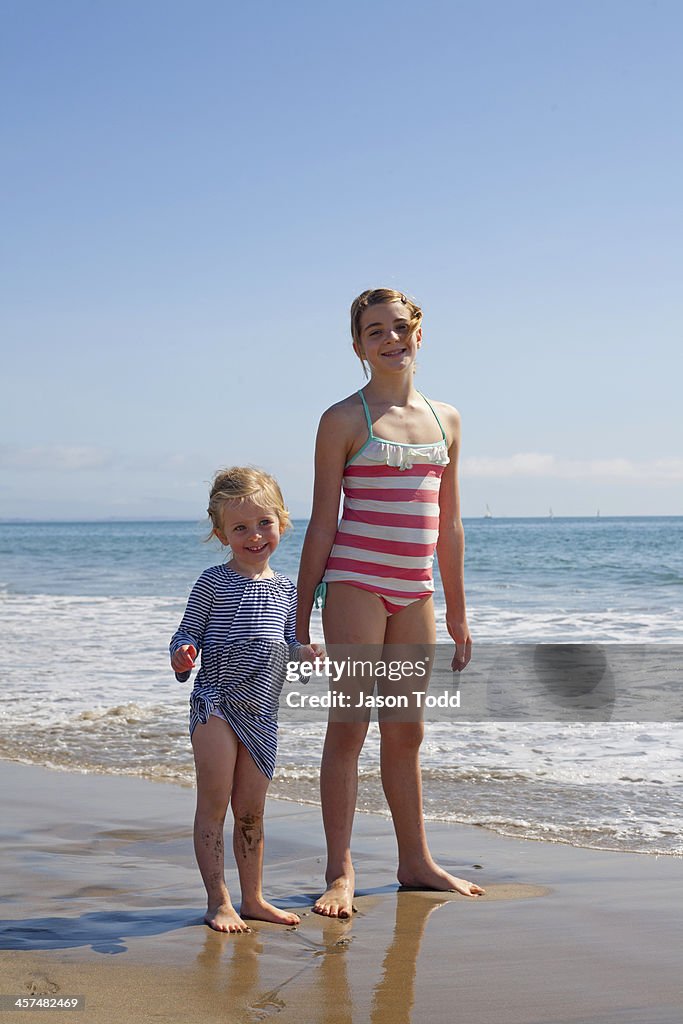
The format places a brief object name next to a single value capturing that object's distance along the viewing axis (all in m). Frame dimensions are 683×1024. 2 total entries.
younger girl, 2.88
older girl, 3.08
